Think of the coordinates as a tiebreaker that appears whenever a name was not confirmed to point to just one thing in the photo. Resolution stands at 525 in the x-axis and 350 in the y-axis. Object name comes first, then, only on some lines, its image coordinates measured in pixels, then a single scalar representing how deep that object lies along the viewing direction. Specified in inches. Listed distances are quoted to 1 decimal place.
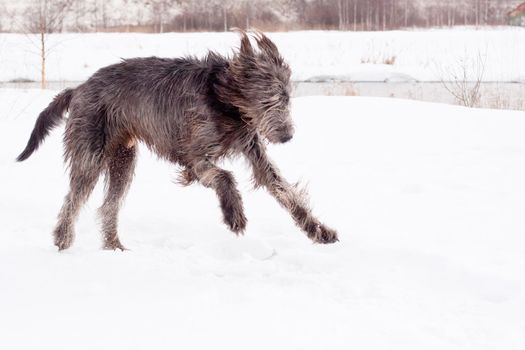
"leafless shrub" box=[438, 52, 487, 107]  429.4
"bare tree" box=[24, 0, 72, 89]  946.7
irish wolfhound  180.4
